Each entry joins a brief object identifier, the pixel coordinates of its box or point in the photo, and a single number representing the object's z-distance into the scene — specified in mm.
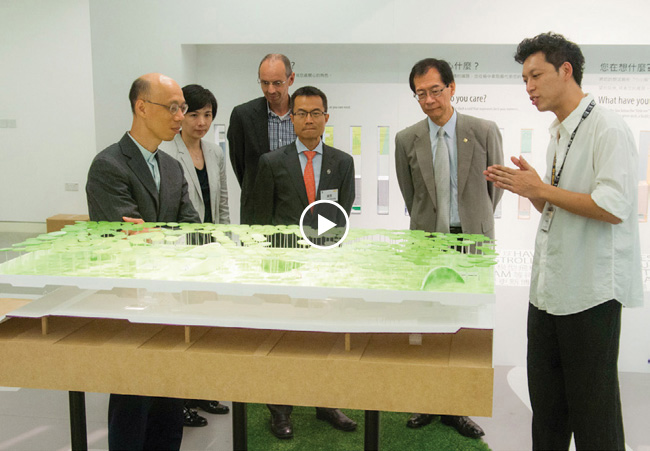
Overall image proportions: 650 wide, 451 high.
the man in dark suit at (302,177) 3453
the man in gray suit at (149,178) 2830
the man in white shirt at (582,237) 2395
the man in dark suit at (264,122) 3787
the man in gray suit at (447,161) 3367
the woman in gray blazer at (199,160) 3699
